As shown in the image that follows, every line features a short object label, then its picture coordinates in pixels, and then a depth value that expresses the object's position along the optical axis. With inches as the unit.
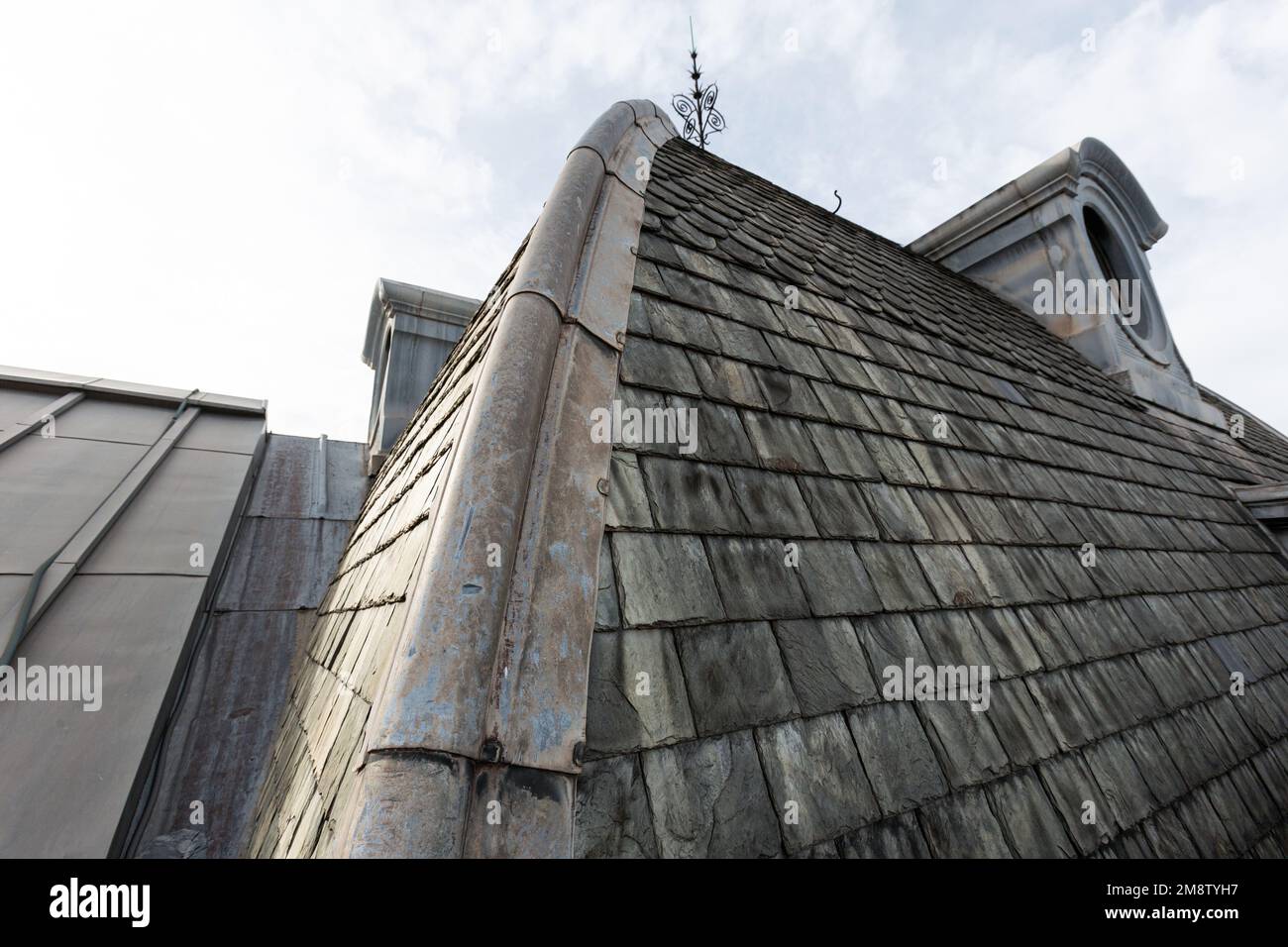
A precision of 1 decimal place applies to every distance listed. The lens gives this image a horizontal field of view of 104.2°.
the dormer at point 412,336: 235.0
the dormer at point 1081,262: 275.7
